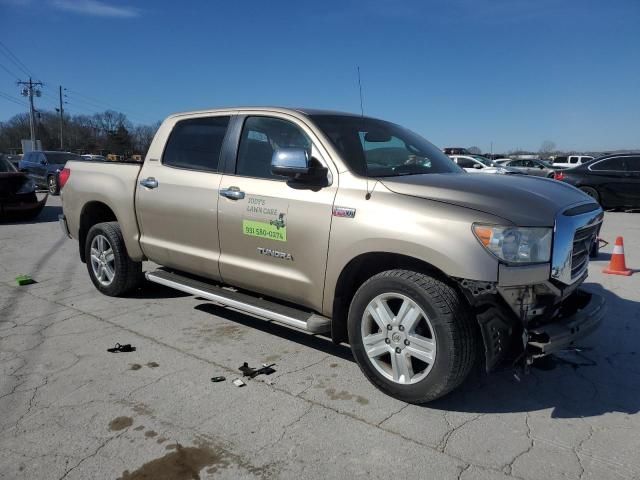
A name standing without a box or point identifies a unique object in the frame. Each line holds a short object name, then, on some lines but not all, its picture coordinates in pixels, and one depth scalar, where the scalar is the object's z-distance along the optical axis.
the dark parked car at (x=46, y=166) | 20.03
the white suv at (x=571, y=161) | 33.79
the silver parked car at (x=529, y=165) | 26.67
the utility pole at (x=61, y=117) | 76.97
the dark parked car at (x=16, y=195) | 12.13
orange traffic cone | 6.73
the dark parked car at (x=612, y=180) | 14.52
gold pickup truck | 3.06
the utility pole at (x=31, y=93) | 60.44
